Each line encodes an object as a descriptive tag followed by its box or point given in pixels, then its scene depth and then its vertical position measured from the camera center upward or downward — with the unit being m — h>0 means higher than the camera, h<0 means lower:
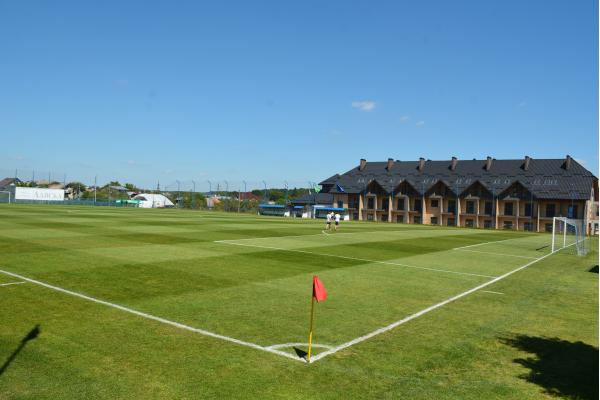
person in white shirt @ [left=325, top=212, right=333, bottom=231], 41.84 -1.15
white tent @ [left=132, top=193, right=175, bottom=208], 137.59 +1.50
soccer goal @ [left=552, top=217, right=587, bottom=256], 32.46 -2.84
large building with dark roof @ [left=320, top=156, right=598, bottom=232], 76.00 +3.45
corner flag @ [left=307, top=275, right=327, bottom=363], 8.77 -1.63
